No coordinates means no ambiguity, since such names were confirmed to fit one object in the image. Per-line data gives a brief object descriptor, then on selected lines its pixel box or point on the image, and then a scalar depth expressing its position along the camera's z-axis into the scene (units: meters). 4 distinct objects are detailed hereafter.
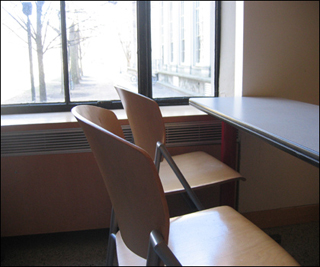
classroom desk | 0.78
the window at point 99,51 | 2.30
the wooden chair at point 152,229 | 0.57
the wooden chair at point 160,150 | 1.28
